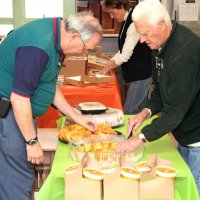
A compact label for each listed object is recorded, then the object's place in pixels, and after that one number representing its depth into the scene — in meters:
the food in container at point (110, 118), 3.69
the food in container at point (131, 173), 2.80
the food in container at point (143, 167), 2.92
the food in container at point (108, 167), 2.89
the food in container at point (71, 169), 2.86
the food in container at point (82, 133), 3.30
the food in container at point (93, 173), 2.82
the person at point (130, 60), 5.43
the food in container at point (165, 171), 2.85
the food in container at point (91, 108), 3.83
